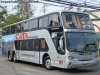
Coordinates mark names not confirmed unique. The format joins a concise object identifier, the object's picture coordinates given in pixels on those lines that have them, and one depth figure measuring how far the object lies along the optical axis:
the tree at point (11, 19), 46.53
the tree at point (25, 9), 41.20
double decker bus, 12.75
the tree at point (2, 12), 44.66
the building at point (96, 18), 29.39
